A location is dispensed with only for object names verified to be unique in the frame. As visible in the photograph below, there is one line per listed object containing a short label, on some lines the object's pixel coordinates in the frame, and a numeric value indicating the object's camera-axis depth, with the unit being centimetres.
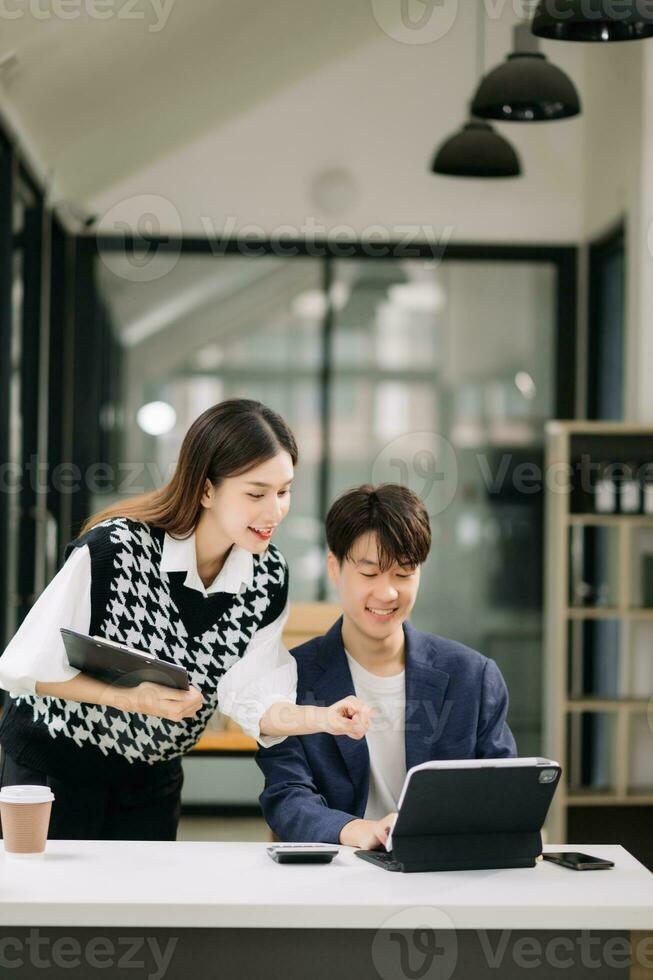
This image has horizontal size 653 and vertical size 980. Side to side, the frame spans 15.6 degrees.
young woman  406
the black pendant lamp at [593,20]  460
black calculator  366
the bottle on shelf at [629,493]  945
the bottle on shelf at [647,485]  948
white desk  324
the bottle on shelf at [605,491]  950
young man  428
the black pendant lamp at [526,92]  694
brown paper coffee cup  365
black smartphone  372
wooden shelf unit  937
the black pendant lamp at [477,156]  859
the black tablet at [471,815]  346
